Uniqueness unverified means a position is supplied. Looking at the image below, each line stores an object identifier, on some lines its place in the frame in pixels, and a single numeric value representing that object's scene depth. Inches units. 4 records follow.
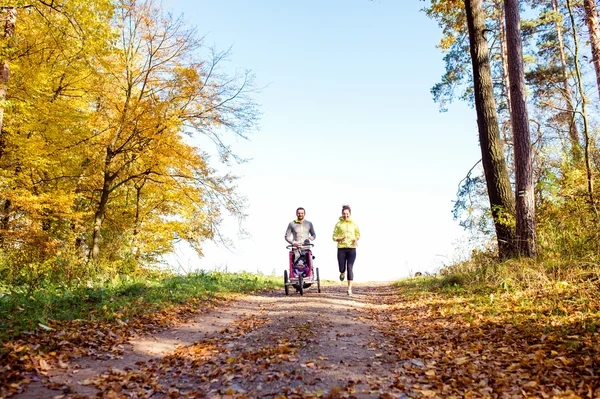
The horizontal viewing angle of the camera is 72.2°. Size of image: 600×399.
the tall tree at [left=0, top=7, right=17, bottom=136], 461.1
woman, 435.5
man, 443.3
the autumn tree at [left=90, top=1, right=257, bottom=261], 580.4
